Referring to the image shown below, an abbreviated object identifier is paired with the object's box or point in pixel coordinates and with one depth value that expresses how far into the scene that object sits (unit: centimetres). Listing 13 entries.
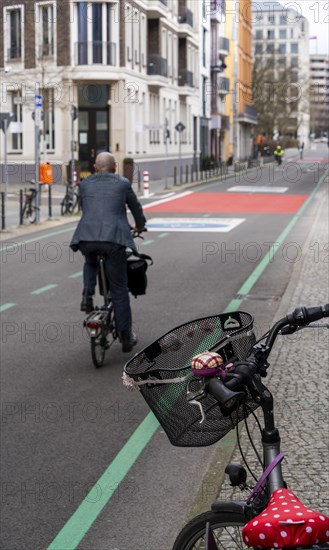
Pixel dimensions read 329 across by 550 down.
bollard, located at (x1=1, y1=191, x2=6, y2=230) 2269
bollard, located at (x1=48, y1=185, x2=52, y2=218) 2778
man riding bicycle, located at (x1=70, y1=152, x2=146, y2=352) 855
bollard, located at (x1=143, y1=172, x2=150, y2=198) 3966
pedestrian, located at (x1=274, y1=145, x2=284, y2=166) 7450
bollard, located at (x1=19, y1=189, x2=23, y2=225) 2437
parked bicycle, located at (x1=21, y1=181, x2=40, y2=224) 2556
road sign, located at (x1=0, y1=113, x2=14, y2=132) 2498
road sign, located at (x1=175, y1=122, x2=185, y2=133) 4875
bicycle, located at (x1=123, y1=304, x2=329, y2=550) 248
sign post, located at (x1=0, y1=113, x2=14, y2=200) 2498
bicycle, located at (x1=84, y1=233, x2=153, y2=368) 859
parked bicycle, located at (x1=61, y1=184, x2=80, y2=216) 2938
